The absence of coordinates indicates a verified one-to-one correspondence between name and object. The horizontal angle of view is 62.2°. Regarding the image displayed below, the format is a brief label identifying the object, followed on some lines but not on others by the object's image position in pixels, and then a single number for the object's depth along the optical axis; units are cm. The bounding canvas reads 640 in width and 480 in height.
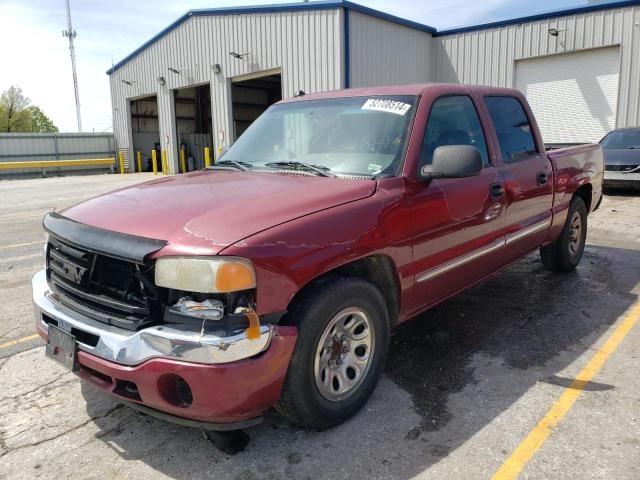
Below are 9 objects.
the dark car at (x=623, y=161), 1192
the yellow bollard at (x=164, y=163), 2498
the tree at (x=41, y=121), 7061
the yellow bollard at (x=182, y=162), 2614
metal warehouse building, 1566
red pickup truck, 231
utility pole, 5312
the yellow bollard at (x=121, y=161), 2924
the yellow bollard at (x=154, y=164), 2520
